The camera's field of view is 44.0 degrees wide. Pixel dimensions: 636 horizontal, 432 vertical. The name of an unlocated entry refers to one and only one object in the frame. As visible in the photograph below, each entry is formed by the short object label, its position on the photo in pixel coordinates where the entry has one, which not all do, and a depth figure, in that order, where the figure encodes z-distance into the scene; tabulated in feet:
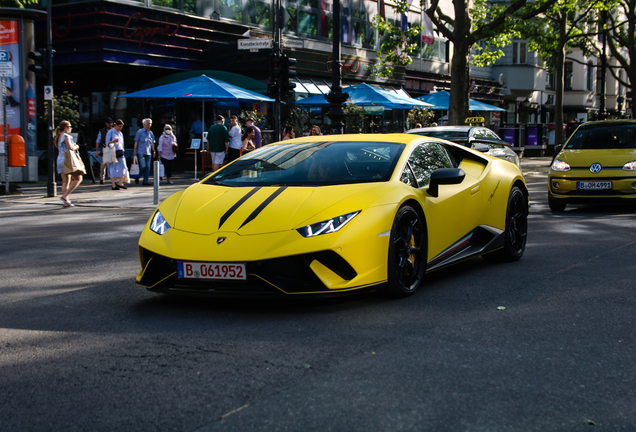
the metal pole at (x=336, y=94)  60.44
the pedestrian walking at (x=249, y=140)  68.23
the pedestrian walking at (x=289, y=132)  75.51
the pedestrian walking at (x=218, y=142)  69.77
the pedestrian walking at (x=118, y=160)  64.64
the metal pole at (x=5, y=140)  59.36
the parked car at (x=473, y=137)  51.47
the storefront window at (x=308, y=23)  111.25
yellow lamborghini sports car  17.22
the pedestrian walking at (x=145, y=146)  69.00
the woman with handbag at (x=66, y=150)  50.80
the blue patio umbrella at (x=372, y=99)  87.10
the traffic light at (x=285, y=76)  63.41
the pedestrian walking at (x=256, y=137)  69.77
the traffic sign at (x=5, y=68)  56.70
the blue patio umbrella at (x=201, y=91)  69.67
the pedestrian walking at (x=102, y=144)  68.45
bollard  50.52
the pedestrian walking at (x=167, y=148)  71.20
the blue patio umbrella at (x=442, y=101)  106.96
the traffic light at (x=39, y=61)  58.96
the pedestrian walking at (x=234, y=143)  70.33
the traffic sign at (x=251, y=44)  67.07
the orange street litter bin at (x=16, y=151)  63.21
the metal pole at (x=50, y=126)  58.32
